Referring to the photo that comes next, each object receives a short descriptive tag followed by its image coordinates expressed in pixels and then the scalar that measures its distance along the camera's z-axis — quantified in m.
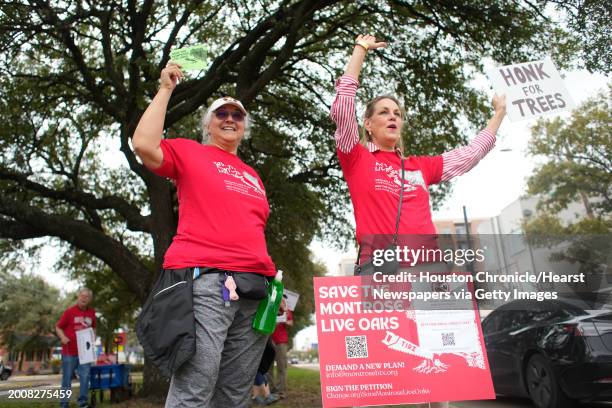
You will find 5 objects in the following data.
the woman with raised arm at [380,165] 2.81
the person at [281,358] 9.49
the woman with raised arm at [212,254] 2.29
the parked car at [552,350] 3.13
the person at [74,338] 8.29
